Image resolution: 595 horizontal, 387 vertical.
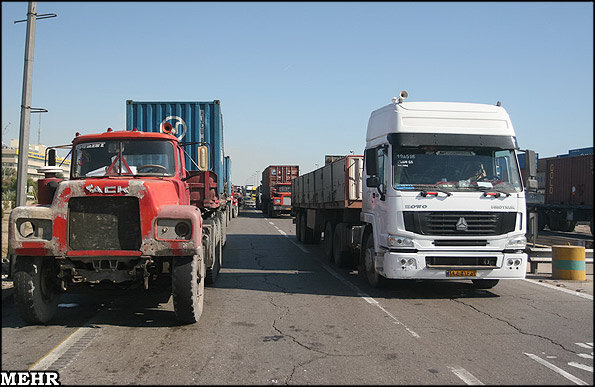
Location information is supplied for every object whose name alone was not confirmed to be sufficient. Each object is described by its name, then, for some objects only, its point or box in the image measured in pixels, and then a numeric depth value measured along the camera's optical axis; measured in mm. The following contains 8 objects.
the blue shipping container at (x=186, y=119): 13258
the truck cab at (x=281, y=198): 36062
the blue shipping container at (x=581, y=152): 28331
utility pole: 9727
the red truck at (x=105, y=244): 6227
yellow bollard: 10375
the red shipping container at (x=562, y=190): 23031
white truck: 8164
